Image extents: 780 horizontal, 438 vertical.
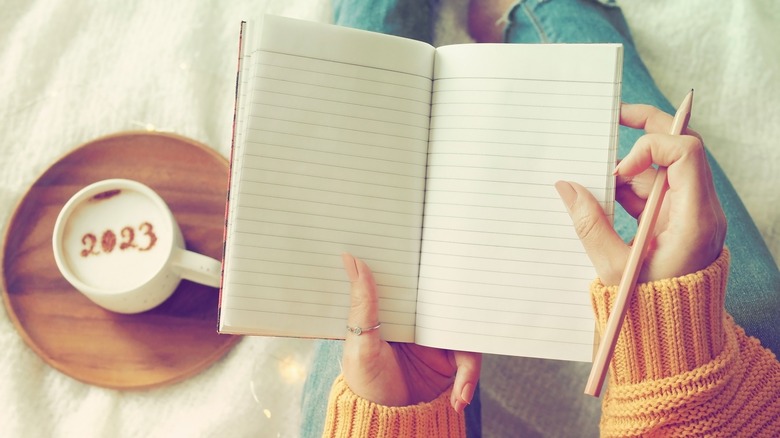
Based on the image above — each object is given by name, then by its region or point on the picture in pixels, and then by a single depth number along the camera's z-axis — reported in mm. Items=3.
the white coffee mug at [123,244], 541
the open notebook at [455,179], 465
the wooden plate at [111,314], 583
